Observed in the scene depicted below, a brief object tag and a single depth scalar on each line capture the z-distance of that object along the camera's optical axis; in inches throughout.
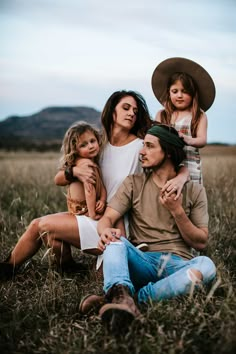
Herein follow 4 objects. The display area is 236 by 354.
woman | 156.2
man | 127.6
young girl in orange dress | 157.8
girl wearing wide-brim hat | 167.3
